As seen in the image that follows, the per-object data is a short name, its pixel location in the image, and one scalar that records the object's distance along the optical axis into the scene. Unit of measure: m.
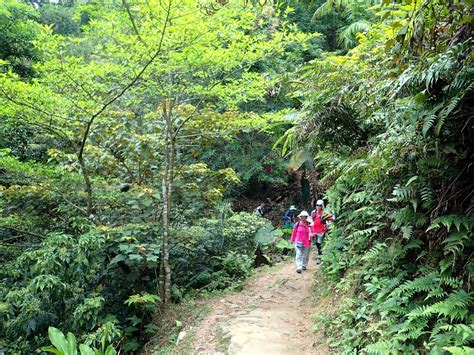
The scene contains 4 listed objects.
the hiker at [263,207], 16.77
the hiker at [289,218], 15.05
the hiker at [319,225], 8.49
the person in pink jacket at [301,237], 7.85
